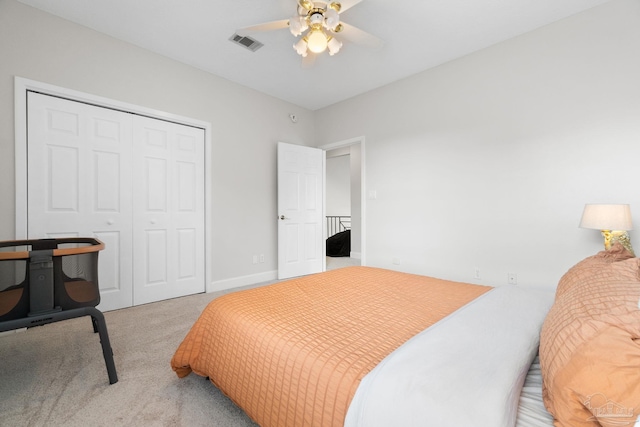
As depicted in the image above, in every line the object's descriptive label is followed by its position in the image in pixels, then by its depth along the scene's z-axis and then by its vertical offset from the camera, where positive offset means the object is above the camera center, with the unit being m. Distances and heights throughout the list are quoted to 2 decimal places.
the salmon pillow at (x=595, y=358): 0.52 -0.32
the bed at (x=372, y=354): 0.66 -0.48
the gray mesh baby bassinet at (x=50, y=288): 1.33 -0.40
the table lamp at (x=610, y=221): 1.92 -0.07
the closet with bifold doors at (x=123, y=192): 2.38 +0.21
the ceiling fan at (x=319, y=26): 1.89 +1.43
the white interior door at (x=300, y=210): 4.01 +0.04
